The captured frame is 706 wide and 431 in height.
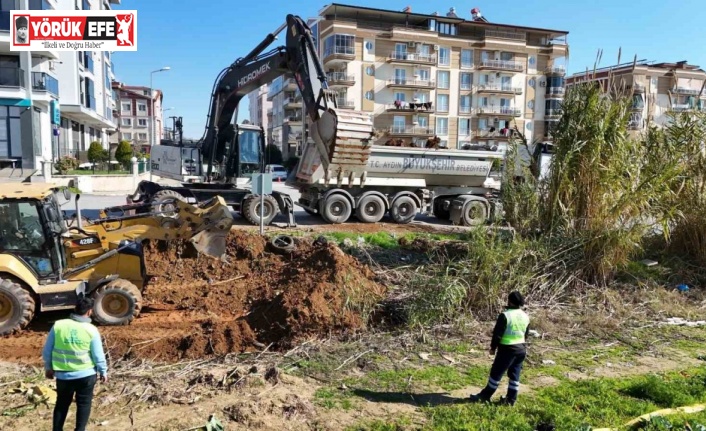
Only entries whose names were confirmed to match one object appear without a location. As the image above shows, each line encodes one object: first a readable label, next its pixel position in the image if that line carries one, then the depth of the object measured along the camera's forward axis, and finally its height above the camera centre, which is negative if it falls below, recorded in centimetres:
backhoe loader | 675 -139
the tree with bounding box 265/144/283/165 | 6173 +119
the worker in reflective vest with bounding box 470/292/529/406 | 499 -166
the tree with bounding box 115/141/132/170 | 3455 +63
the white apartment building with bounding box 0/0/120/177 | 2841 +361
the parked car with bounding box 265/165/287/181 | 4175 -47
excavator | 1502 +94
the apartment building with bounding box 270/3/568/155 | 5294 +1044
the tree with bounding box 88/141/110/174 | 3438 +60
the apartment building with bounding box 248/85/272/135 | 10132 +1210
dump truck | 1602 -48
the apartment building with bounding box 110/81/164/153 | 8188 +750
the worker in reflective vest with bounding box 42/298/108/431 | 415 -156
